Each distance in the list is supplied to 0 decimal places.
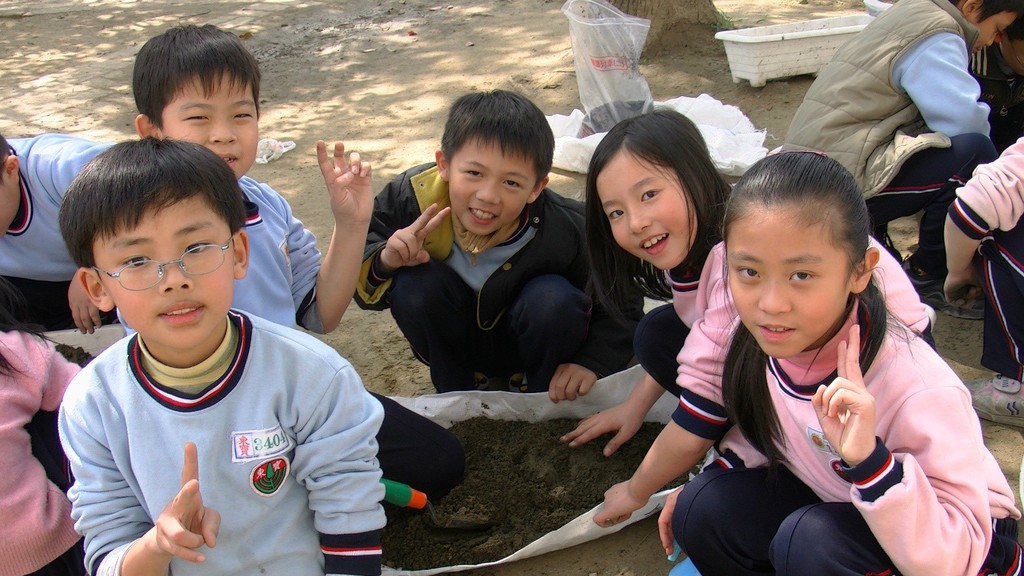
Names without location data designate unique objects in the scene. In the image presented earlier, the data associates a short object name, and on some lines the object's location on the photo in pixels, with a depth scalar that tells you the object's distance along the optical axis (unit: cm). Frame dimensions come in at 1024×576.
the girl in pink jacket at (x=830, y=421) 138
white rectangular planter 439
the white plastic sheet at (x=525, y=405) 246
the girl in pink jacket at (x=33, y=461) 169
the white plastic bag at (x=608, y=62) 432
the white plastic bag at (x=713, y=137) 373
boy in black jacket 230
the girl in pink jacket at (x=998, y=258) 224
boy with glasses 155
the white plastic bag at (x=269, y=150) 443
